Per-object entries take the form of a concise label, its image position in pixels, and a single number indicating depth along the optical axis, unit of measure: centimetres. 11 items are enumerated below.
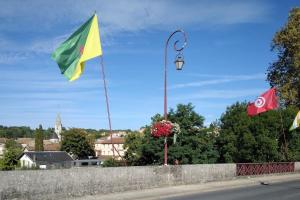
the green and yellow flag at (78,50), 1761
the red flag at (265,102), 3142
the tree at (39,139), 14225
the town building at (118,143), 17862
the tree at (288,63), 4688
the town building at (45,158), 11816
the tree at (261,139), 4003
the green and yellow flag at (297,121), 3444
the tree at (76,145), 13112
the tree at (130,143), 7312
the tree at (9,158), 8573
